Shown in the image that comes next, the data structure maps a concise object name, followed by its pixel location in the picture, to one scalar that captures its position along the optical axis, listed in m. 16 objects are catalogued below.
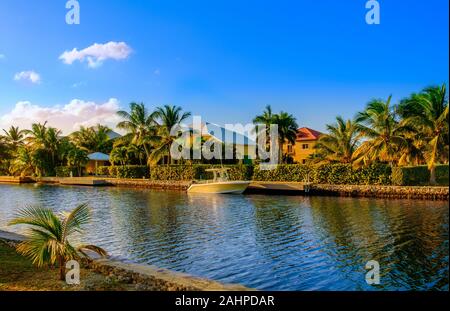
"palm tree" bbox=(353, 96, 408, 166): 29.64
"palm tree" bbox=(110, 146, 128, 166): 51.91
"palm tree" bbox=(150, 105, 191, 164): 46.66
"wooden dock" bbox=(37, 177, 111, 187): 48.16
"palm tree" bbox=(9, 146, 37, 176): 58.66
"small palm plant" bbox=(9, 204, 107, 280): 8.35
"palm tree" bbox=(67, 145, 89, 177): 55.06
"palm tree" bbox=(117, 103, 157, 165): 50.44
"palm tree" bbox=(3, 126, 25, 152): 67.44
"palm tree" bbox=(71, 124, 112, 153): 62.50
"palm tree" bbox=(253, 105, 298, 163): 48.34
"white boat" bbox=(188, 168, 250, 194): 34.06
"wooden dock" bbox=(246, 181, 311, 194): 32.62
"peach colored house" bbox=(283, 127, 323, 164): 59.72
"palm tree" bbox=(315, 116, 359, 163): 36.38
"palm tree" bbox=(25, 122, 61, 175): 59.41
